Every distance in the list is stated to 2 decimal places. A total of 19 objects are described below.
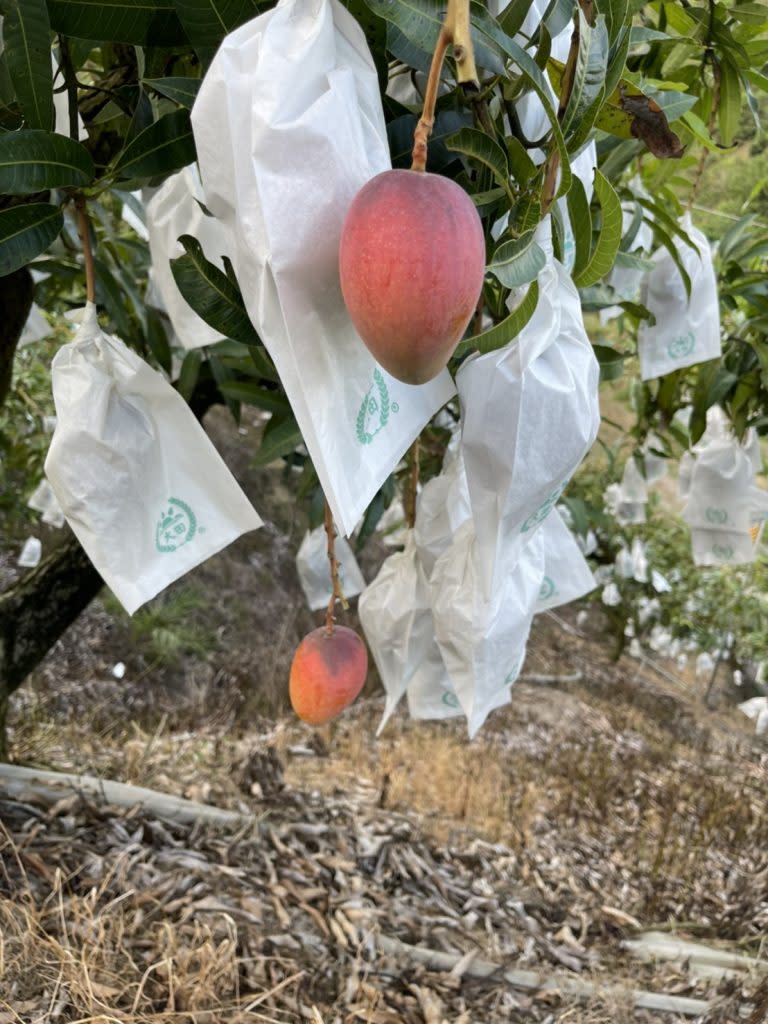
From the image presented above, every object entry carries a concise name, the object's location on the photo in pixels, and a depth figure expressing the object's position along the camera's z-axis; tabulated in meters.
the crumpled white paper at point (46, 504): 2.39
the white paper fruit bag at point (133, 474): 0.69
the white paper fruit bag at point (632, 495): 2.85
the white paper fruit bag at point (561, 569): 1.12
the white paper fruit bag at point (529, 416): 0.66
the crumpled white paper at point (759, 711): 5.03
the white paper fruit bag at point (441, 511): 0.99
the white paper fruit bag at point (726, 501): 1.87
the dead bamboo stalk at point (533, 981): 1.43
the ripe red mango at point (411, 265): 0.39
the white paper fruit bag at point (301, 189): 0.48
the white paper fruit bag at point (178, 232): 1.07
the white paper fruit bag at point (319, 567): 1.79
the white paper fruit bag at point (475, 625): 0.91
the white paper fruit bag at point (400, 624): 1.10
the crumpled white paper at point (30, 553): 3.07
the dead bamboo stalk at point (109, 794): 1.53
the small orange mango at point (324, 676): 0.89
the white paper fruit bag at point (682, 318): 1.33
